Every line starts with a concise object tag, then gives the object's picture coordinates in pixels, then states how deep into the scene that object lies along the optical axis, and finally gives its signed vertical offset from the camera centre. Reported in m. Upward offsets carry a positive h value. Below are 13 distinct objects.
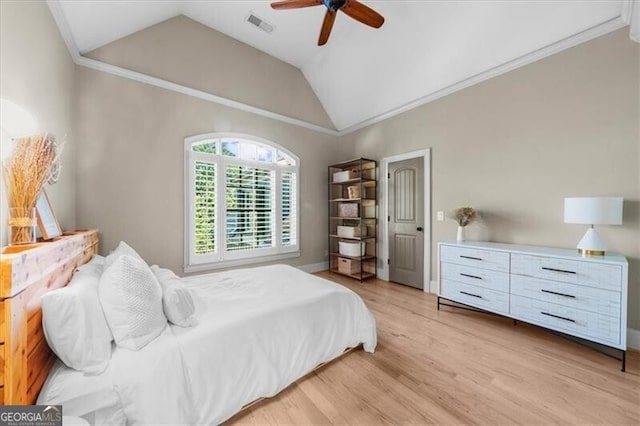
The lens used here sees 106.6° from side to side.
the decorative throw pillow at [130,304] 1.22 -0.51
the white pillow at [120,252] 1.77 -0.35
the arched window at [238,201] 3.41 +0.13
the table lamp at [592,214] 1.97 -0.04
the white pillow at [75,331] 1.05 -0.55
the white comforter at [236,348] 1.15 -0.84
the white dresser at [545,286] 1.88 -0.73
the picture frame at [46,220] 1.57 -0.07
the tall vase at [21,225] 1.19 -0.08
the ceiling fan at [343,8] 2.17 +1.90
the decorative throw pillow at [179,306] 1.43 -0.59
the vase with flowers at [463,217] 2.98 -0.10
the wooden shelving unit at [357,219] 4.25 -0.18
